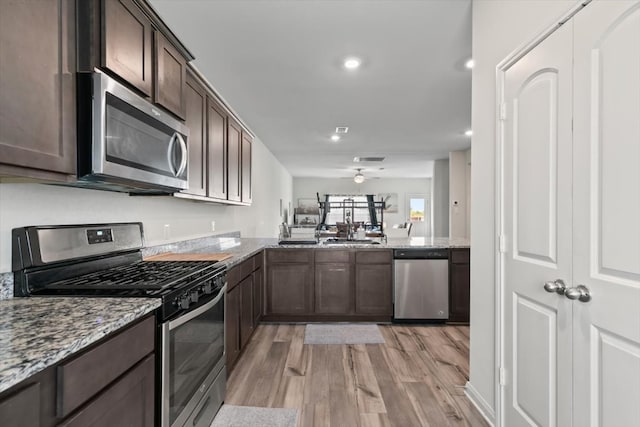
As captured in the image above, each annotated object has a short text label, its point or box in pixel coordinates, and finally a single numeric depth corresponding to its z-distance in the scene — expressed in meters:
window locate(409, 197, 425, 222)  11.51
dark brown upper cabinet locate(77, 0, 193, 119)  1.33
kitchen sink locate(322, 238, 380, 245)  3.94
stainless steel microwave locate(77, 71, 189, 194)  1.32
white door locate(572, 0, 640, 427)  1.05
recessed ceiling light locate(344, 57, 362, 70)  2.73
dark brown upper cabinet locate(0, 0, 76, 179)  1.02
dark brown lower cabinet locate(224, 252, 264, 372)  2.45
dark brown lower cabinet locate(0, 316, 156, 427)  0.77
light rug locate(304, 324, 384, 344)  3.26
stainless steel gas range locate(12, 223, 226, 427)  1.37
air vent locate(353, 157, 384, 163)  7.35
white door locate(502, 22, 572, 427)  1.36
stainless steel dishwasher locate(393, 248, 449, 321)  3.75
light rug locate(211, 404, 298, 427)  1.94
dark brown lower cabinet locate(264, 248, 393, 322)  3.78
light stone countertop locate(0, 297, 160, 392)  0.77
